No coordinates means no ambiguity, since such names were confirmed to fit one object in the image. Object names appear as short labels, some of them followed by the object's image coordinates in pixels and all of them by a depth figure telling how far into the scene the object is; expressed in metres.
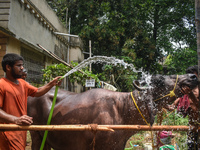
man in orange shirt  2.21
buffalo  2.53
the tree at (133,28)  13.66
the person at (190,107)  2.96
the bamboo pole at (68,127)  1.92
